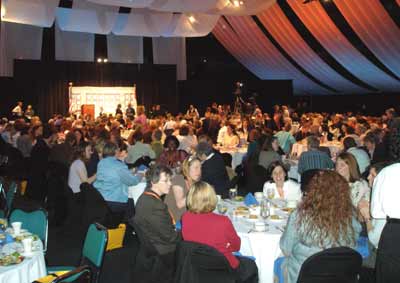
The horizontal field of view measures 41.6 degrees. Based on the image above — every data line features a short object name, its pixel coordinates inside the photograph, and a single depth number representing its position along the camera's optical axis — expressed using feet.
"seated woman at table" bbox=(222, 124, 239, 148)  35.65
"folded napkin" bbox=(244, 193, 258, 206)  16.83
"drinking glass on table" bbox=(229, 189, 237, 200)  17.83
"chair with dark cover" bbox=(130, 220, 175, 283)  13.26
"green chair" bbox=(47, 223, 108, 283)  11.53
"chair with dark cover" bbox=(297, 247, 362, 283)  10.09
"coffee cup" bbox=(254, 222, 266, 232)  13.83
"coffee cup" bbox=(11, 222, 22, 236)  13.05
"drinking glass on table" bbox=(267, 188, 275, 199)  17.56
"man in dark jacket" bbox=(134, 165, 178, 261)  13.38
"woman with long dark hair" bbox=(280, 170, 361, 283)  10.98
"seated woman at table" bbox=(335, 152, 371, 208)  15.21
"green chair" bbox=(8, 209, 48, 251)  14.30
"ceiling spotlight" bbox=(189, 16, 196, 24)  43.62
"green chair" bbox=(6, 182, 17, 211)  19.02
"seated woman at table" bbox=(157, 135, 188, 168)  22.50
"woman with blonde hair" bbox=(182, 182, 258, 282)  11.94
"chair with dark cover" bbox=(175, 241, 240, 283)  10.87
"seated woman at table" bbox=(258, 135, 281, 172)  24.66
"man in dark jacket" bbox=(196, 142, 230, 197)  20.68
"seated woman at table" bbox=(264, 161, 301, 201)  18.07
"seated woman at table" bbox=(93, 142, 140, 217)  19.65
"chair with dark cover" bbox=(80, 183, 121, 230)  17.54
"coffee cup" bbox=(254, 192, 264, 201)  17.30
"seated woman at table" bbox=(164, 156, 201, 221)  16.14
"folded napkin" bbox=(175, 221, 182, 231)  14.99
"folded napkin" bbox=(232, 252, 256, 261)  13.52
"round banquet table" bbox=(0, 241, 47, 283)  10.72
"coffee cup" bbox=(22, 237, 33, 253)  11.76
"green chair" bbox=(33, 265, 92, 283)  9.19
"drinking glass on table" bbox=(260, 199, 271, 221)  14.76
